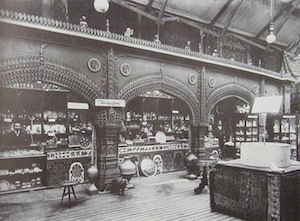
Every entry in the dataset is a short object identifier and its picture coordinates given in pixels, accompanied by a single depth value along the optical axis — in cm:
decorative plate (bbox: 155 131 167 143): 979
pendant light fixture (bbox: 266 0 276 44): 843
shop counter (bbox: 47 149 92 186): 741
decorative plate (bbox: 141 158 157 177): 862
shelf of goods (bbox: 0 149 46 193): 701
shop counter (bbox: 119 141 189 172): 860
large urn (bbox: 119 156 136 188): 694
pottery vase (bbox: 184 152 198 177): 812
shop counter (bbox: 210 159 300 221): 430
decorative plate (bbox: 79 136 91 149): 882
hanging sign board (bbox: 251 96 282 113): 474
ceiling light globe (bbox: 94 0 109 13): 490
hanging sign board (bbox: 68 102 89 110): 940
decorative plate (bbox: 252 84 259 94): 1126
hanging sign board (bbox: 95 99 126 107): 679
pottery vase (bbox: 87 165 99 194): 659
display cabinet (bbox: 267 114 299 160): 1165
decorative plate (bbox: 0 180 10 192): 676
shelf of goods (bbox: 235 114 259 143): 1166
